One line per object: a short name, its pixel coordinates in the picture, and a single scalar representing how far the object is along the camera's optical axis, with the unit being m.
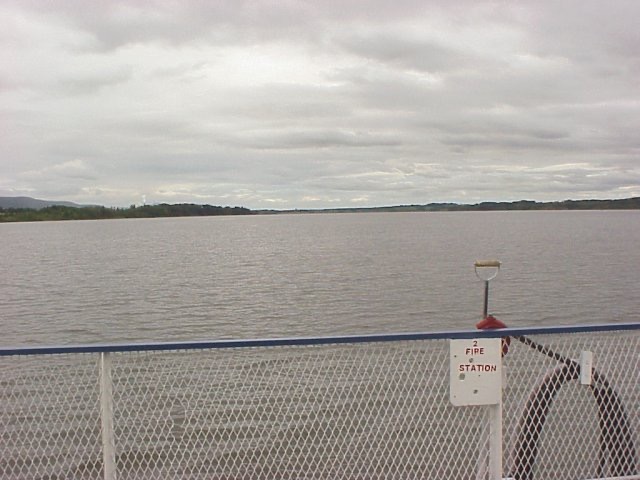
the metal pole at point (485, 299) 5.49
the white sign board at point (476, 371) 4.50
